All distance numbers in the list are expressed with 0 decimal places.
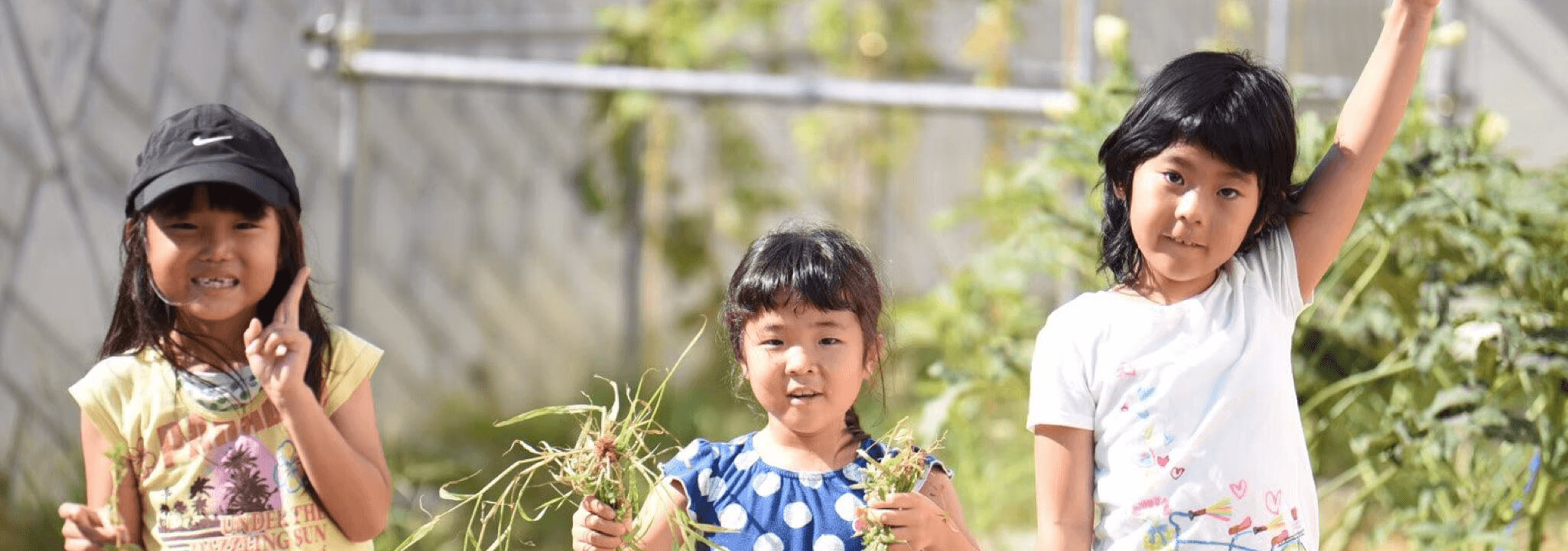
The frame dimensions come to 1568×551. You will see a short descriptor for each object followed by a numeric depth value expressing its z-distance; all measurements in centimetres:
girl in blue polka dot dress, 394
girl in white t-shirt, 393
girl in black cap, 401
